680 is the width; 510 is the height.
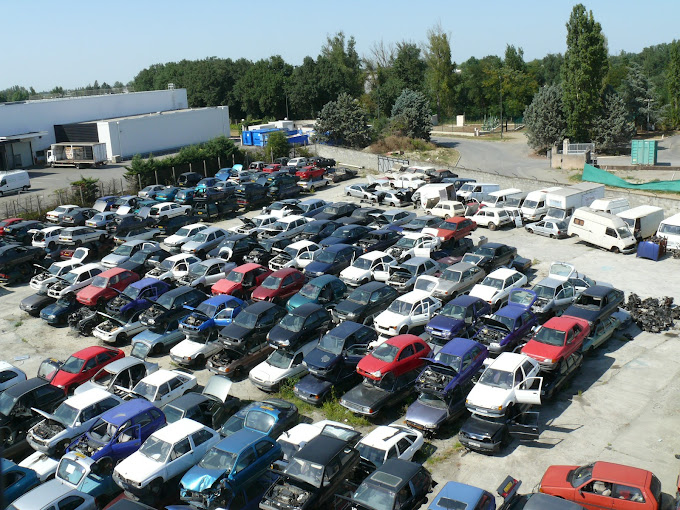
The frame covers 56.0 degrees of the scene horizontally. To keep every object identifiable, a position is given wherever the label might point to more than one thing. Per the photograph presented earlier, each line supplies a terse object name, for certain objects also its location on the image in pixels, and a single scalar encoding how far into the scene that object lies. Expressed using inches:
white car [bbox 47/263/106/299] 984.3
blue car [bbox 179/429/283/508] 494.3
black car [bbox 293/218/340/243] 1178.1
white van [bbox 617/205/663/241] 1148.5
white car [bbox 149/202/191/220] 1380.4
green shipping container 1972.2
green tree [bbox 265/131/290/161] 2106.3
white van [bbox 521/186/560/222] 1306.6
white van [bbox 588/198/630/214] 1221.7
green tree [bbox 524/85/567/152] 2287.2
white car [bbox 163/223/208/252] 1185.5
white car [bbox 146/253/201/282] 1016.9
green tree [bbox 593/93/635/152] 2198.6
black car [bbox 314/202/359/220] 1328.7
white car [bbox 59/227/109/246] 1209.4
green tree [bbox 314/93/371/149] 2425.0
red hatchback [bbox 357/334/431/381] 665.0
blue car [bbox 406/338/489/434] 608.4
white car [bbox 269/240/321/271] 1059.9
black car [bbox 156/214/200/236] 1343.5
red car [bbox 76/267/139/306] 934.4
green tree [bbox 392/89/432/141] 2549.2
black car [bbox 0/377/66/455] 629.9
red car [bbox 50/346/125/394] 719.7
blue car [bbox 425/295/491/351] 760.3
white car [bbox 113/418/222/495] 517.0
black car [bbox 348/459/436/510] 467.8
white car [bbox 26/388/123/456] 589.0
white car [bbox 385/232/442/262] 1058.1
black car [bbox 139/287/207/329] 855.5
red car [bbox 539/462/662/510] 459.5
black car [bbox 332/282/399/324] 836.0
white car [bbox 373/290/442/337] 794.2
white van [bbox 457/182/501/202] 1455.5
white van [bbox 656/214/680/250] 1098.1
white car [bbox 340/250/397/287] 967.5
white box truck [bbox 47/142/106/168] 2113.7
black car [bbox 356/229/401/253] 1115.3
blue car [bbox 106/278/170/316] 887.7
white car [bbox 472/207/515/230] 1294.3
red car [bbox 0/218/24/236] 1266.0
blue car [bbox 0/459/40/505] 520.4
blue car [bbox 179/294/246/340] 807.5
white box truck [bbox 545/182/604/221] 1264.8
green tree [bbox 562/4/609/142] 2190.0
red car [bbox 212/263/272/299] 943.0
